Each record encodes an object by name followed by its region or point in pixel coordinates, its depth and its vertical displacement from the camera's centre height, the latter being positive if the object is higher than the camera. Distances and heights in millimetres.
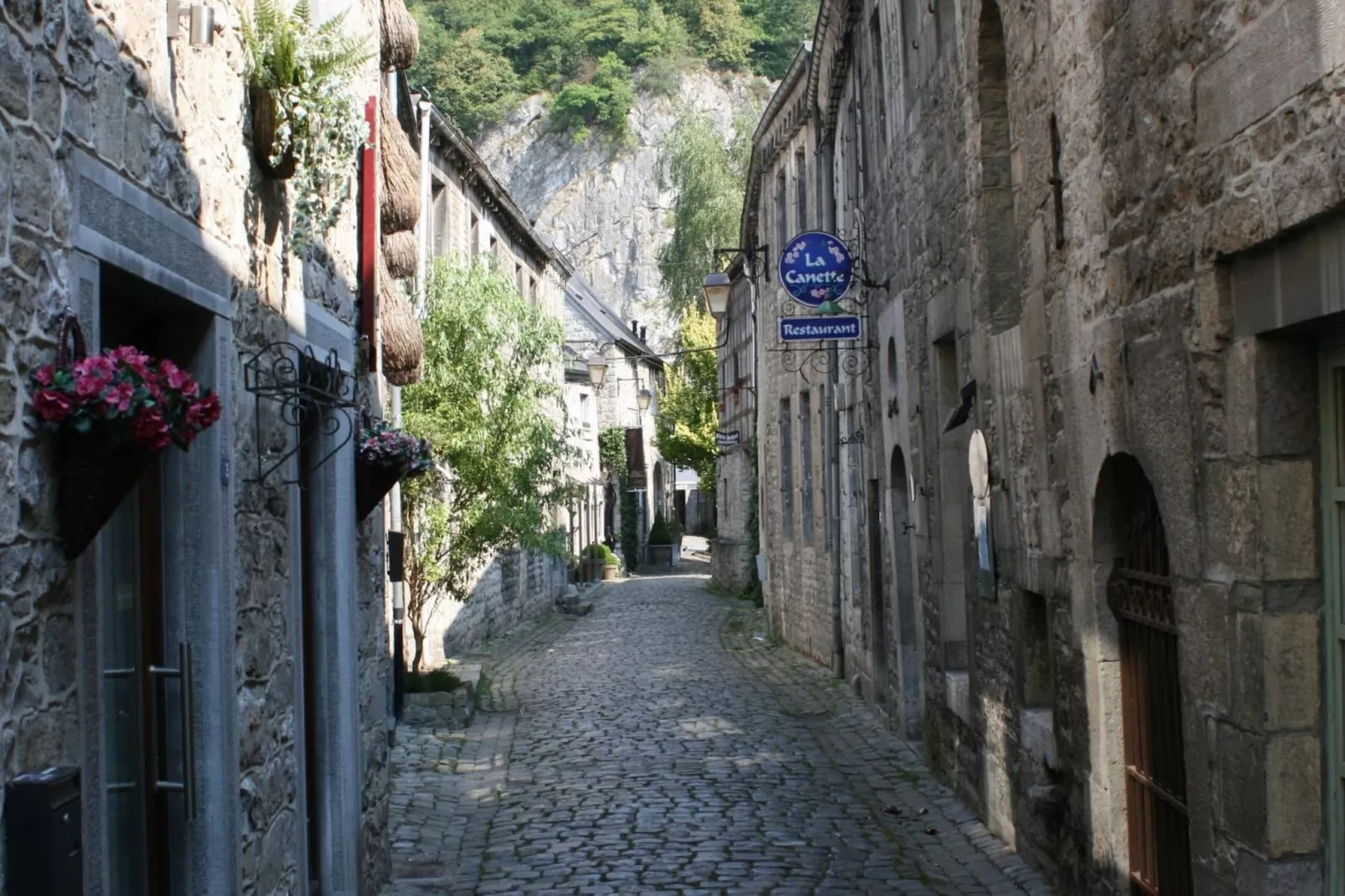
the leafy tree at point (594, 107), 78688 +20347
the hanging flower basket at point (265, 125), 5383 +1356
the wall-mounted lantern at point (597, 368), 30609 +2592
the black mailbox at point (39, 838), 3150 -688
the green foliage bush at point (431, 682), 13586 -1657
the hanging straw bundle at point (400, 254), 9120 +1502
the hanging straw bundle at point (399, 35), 8336 +2606
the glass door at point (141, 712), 4340 -607
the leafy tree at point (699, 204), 41375 +7945
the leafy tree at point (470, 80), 82125 +23221
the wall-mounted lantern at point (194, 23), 4570 +1475
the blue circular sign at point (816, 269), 13219 +1937
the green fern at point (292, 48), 5402 +1660
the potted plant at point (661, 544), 45531 -1539
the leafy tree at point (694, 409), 40438 +2282
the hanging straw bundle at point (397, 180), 8078 +1763
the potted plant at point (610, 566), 37656 -1795
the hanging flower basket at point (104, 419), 3410 +209
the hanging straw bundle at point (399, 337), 8477 +941
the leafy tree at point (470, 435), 14664 +620
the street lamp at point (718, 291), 20922 +2786
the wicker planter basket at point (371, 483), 7520 +93
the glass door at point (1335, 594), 4277 -342
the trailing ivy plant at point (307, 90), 5418 +1526
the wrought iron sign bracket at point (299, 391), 5512 +430
